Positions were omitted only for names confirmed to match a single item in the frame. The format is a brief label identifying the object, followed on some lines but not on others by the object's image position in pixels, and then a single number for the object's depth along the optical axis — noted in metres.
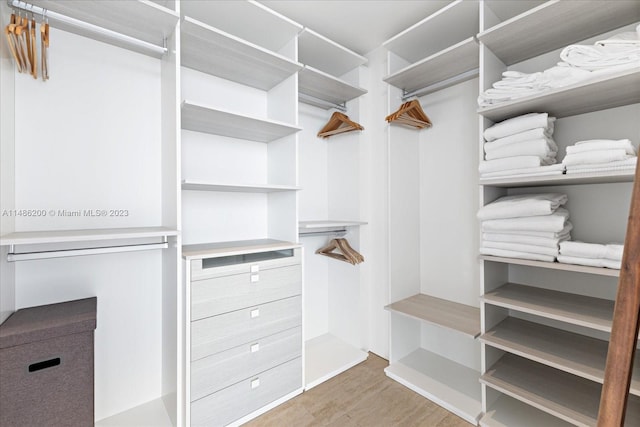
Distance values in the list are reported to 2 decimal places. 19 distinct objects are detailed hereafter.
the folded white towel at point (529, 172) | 1.37
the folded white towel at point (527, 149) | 1.46
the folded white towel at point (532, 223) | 1.40
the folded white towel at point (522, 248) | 1.43
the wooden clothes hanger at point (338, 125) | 2.36
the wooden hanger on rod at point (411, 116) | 2.09
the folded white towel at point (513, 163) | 1.45
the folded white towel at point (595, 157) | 1.20
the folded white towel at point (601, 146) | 1.20
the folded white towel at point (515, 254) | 1.44
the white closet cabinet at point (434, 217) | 1.96
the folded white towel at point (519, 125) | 1.46
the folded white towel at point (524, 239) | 1.43
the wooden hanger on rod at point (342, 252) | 2.31
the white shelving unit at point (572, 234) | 1.35
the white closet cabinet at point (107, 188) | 1.41
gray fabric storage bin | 1.13
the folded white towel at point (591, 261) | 1.25
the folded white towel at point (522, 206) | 1.44
